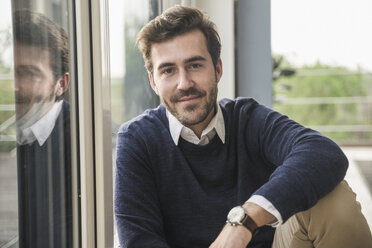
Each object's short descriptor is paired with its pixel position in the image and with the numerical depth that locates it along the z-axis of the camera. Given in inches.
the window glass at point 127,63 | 70.8
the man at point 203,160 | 65.5
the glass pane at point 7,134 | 52.9
